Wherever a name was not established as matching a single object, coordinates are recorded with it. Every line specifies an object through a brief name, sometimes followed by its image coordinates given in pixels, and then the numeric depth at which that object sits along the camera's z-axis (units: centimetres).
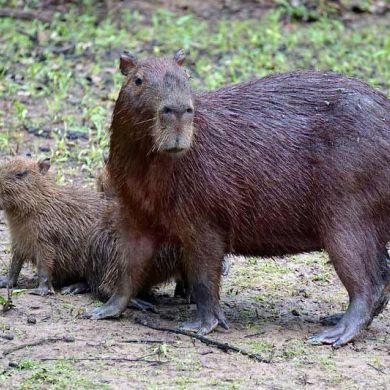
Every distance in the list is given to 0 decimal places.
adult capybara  1200
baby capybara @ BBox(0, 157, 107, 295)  1379
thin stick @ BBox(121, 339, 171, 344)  1162
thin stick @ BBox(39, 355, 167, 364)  1089
